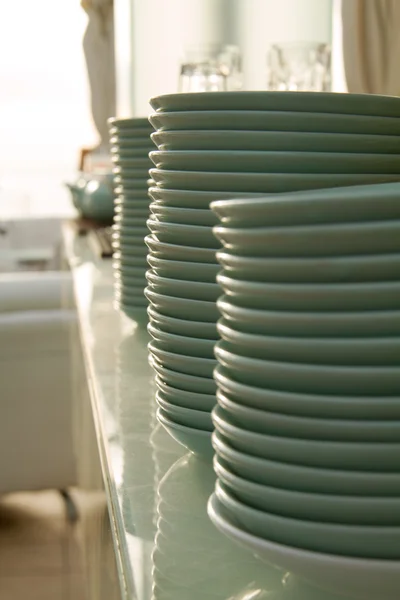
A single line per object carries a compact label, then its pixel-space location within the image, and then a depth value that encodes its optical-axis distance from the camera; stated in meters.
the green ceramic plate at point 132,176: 1.72
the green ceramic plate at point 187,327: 1.14
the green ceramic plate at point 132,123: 1.71
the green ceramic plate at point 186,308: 1.13
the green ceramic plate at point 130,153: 1.71
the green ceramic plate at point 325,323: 0.81
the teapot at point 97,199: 4.35
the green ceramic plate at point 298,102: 1.13
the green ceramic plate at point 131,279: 1.74
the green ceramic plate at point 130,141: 1.70
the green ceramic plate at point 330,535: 0.82
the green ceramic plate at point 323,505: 0.81
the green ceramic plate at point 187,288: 1.13
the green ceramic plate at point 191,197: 1.15
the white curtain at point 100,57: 7.90
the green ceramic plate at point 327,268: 0.80
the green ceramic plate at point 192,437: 1.14
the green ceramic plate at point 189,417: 1.14
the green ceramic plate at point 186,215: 1.15
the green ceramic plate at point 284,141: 1.13
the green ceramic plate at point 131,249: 1.73
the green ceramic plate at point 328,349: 0.81
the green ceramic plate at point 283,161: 1.14
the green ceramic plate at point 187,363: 1.14
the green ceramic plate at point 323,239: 0.79
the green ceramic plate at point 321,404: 0.81
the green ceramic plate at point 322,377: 0.81
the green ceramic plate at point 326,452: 0.81
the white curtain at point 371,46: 2.52
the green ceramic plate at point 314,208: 0.79
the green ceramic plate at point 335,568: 0.82
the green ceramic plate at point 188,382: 1.14
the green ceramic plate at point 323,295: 0.80
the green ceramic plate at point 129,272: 1.74
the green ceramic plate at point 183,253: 1.14
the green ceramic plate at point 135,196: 1.73
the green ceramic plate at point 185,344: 1.14
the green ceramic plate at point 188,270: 1.14
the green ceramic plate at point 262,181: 1.14
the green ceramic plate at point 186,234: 1.14
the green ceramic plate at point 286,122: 1.13
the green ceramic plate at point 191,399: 1.14
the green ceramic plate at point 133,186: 1.72
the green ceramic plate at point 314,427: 0.81
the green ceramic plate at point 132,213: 1.74
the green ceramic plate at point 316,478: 0.82
